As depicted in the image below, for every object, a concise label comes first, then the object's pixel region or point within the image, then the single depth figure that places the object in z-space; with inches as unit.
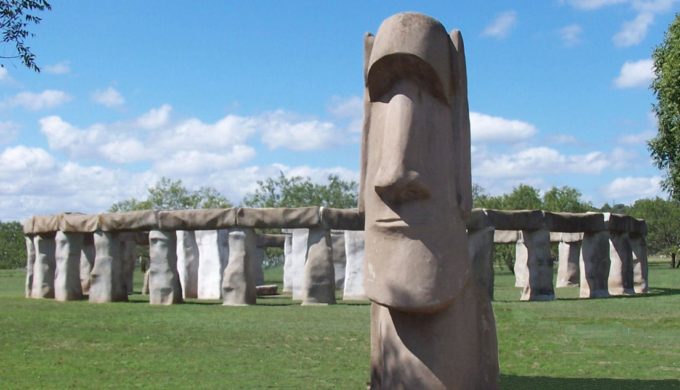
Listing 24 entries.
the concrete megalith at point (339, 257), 974.4
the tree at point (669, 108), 837.8
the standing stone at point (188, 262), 998.4
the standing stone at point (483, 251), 751.7
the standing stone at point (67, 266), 824.9
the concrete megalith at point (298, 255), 934.2
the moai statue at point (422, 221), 227.3
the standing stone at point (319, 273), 745.0
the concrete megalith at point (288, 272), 1104.8
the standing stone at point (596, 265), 865.5
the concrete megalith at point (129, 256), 958.4
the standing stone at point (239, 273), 762.8
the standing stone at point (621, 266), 919.0
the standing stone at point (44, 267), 858.8
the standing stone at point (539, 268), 805.9
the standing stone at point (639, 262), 954.1
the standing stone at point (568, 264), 1208.2
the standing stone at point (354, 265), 889.5
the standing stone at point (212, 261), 994.1
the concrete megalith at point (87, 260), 908.0
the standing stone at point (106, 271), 796.0
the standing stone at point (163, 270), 770.8
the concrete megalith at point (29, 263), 878.4
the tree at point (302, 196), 2233.0
